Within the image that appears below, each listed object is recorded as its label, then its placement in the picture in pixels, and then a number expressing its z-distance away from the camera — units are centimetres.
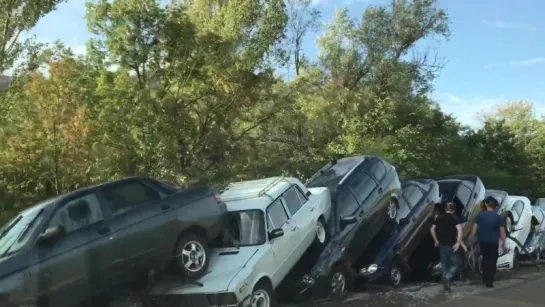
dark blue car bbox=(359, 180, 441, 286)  1098
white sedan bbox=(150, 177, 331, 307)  791
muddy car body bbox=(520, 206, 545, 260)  1589
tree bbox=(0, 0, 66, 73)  1396
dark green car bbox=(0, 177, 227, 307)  660
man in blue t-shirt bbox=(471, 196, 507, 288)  1130
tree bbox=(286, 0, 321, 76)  3300
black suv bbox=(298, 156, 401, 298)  984
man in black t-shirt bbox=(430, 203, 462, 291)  1089
